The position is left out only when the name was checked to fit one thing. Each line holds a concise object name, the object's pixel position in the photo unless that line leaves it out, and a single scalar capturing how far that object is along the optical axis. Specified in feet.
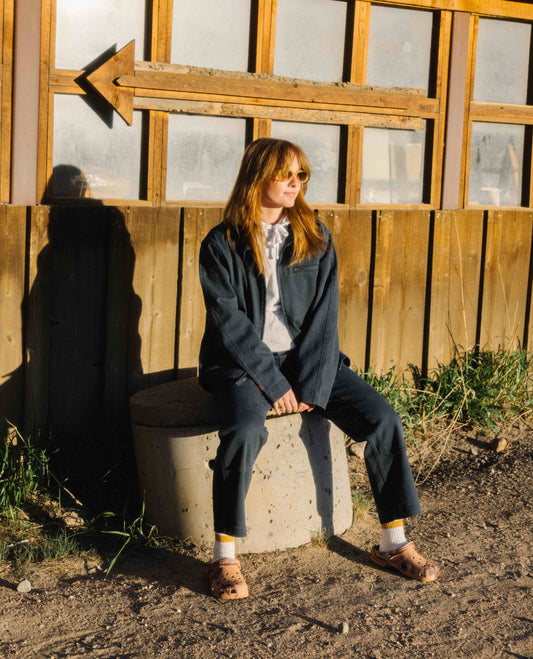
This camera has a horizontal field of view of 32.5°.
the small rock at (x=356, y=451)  16.63
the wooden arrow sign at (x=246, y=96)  15.98
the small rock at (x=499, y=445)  17.27
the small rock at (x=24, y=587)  11.48
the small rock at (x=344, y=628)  10.59
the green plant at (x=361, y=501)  14.33
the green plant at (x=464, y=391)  17.68
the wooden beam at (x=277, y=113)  16.48
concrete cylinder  12.73
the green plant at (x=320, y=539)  13.19
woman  12.44
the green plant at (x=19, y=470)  13.55
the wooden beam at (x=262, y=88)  16.20
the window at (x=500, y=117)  19.90
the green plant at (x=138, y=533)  12.91
